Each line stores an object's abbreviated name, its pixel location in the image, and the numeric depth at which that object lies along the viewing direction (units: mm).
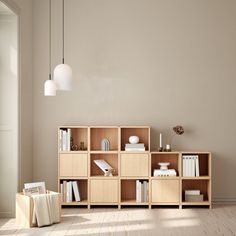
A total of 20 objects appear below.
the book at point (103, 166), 6133
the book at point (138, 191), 6121
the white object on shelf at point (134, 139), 6164
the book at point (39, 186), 5297
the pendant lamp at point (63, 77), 4539
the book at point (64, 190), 6133
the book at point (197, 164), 6070
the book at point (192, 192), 6180
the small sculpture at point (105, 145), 6156
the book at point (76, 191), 6120
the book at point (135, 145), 6121
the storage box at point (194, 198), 6137
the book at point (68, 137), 6113
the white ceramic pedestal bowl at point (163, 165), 6148
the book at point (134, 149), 6094
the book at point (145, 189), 6117
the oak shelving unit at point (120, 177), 6059
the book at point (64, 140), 6113
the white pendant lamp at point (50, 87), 4814
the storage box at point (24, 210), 5059
